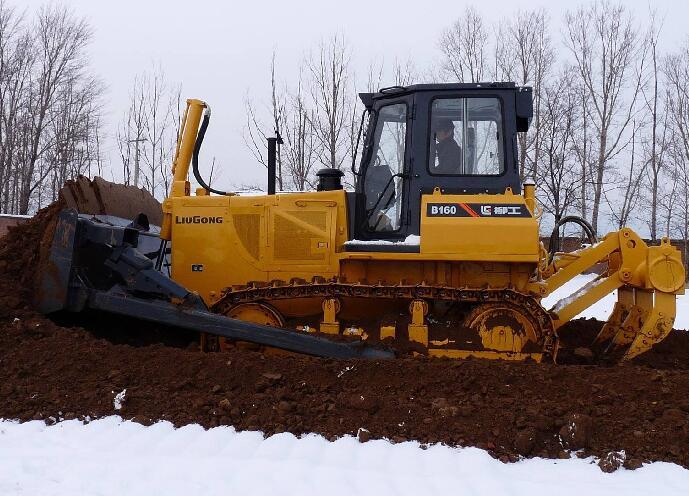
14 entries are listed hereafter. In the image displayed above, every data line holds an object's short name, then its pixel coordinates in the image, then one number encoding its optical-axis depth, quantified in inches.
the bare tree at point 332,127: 957.2
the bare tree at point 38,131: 1063.6
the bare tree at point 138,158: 1090.1
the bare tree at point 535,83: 1012.2
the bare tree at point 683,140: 1215.6
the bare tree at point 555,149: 967.6
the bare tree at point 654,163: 1190.9
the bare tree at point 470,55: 1163.9
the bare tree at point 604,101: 1088.2
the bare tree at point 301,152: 967.0
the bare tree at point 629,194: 1124.5
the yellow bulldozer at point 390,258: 217.6
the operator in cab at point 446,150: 231.0
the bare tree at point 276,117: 960.6
